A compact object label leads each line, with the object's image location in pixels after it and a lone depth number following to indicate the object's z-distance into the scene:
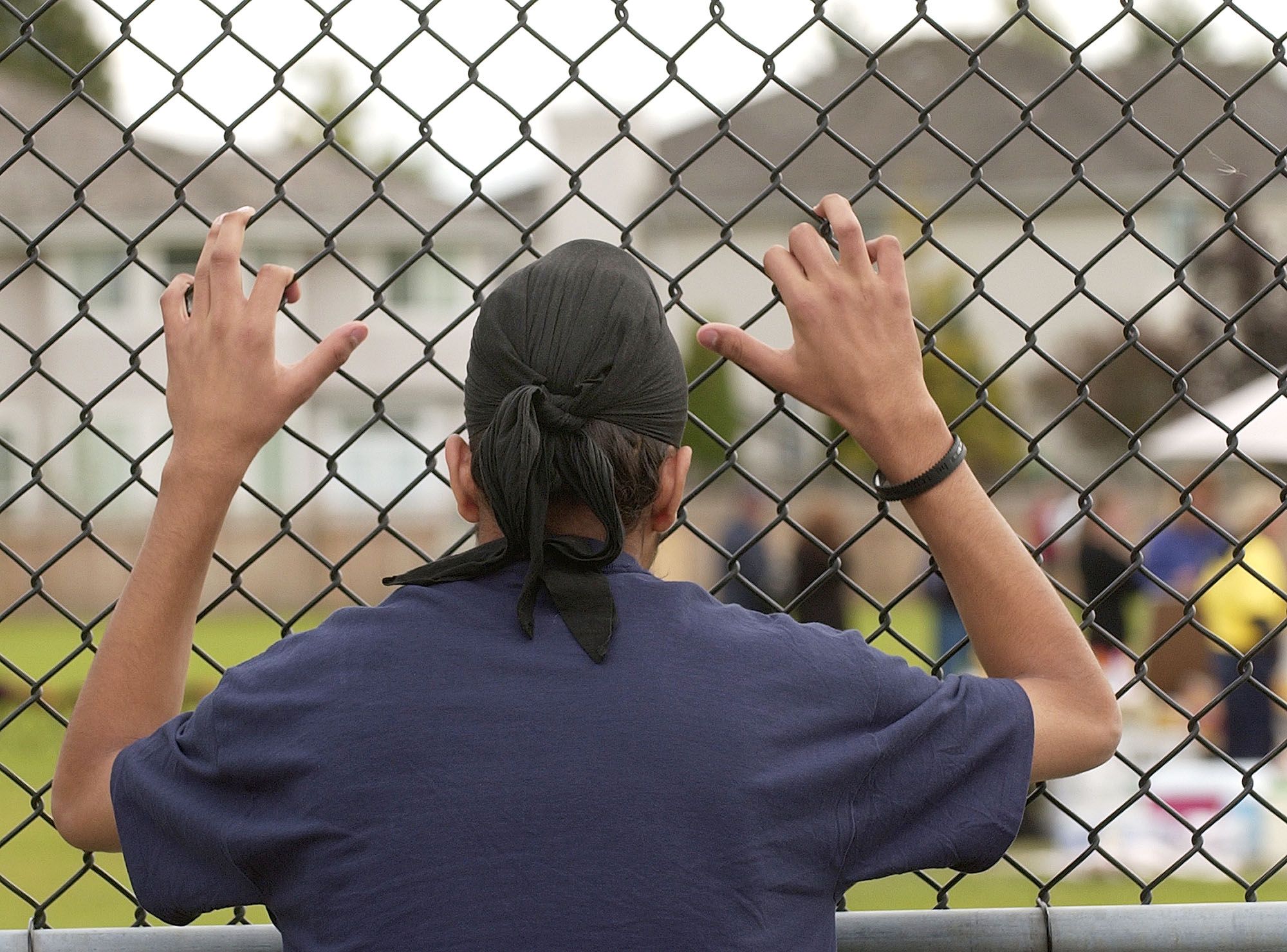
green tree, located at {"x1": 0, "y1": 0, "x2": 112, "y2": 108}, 54.16
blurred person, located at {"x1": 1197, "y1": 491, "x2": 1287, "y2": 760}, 15.12
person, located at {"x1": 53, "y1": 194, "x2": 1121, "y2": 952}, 2.60
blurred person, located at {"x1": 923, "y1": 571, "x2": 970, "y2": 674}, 18.36
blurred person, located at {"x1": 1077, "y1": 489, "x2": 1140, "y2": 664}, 18.77
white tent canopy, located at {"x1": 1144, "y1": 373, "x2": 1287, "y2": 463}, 15.20
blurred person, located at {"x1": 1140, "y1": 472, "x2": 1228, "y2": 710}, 18.48
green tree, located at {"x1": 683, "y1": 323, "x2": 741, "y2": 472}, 51.78
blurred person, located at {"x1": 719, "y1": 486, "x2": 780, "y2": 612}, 21.80
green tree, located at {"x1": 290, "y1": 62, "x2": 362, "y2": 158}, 75.81
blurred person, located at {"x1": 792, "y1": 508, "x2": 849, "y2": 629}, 20.44
